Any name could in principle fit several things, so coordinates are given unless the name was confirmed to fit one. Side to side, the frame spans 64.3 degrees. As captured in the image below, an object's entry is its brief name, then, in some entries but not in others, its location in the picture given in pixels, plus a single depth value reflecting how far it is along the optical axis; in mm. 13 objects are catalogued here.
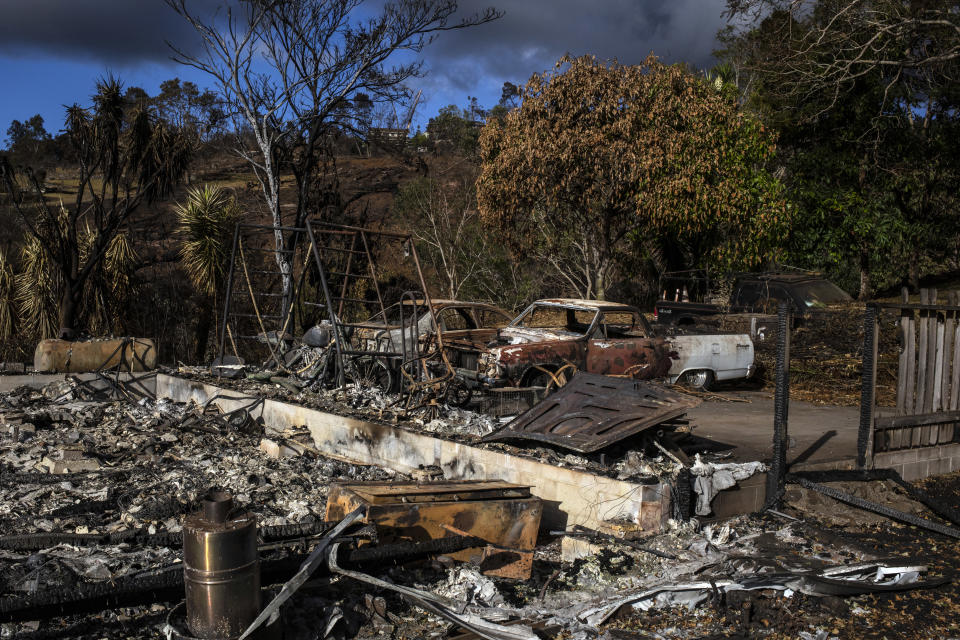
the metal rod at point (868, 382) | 6844
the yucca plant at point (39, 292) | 14078
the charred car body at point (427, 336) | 9594
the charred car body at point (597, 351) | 9102
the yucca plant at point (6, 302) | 14500
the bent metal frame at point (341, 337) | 8938
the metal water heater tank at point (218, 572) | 3551
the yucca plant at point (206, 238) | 15250
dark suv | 14781
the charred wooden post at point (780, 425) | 6305
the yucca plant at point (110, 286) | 14344
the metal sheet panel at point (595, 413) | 6477
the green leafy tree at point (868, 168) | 21391
